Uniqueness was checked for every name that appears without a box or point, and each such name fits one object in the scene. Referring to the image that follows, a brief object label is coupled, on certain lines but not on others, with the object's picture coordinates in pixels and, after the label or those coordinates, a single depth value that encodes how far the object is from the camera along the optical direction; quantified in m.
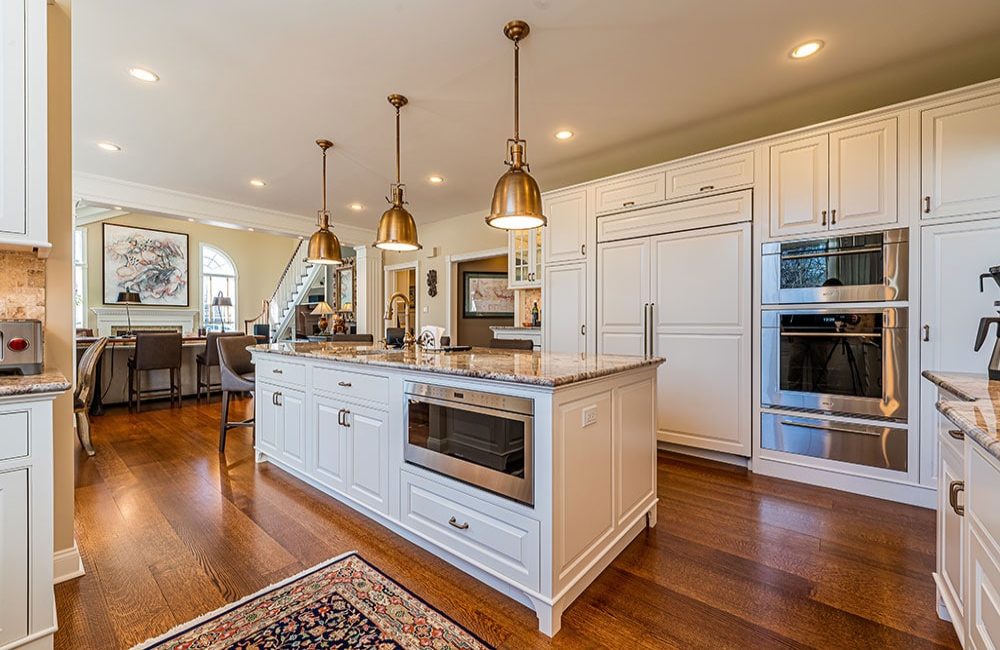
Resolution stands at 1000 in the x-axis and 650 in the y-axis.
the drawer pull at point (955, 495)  1.28
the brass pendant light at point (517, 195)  2.09
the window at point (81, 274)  8.45
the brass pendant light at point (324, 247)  3.47
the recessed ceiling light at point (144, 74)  2.76
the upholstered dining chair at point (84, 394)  3.41
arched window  10.17
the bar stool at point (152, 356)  5.10
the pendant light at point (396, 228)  2.86
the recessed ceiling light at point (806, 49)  2.45
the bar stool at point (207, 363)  5.47
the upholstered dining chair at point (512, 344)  3.68
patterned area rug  1.48
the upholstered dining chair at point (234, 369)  3.54
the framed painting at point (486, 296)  7.37
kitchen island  1.59
